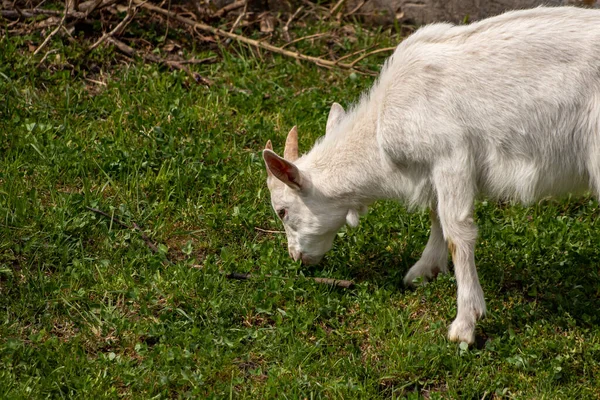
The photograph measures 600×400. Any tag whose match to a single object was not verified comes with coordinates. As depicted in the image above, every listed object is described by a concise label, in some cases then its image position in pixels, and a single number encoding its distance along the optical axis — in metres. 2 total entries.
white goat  10.13
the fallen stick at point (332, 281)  11.91
